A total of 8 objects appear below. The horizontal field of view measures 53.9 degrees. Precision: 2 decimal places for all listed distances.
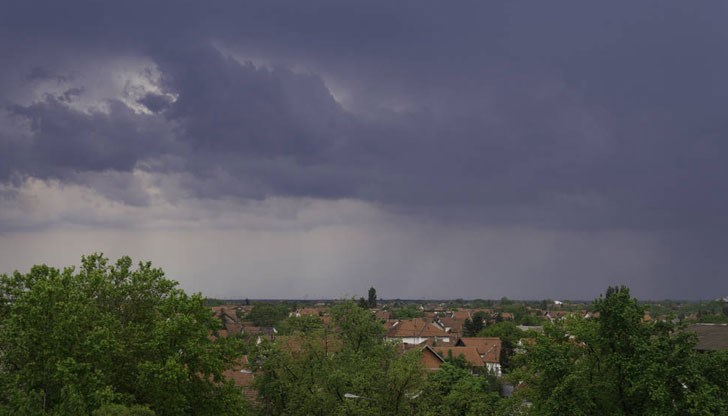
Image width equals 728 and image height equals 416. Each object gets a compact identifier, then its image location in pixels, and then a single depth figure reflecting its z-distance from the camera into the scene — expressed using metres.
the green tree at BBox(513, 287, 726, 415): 29.97
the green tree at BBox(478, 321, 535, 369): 106.87
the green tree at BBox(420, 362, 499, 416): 38.03
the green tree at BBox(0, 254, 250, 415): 30.23
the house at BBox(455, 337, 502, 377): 93.81
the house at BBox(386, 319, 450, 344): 130.75
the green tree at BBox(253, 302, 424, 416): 38.34
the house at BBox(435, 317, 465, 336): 152.38
